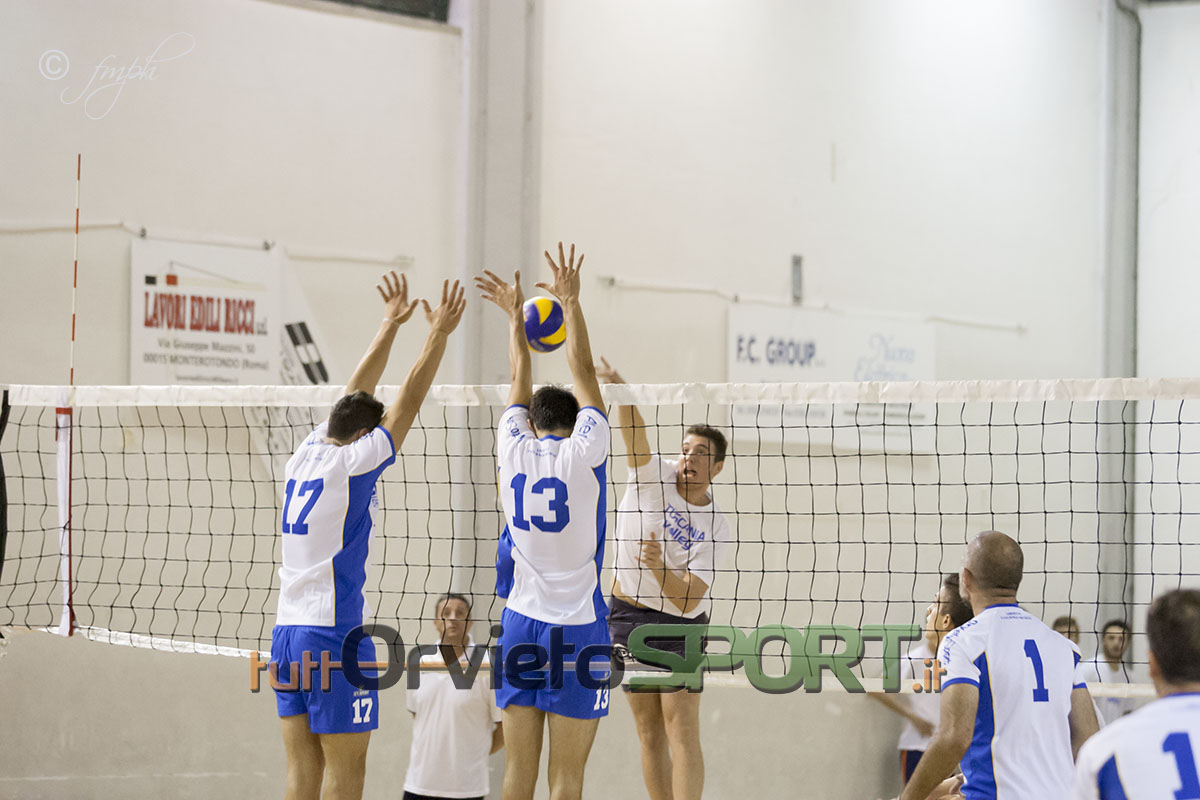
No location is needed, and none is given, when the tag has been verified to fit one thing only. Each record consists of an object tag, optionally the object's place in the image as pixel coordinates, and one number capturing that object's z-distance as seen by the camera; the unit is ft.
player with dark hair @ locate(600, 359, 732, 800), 41.55
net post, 42.46
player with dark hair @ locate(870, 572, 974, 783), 57.26
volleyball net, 43.88
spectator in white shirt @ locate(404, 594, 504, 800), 48.03
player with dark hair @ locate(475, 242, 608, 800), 32.99
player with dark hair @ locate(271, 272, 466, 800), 32.68
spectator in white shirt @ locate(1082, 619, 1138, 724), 63.00
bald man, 25.95
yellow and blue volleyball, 38.91
